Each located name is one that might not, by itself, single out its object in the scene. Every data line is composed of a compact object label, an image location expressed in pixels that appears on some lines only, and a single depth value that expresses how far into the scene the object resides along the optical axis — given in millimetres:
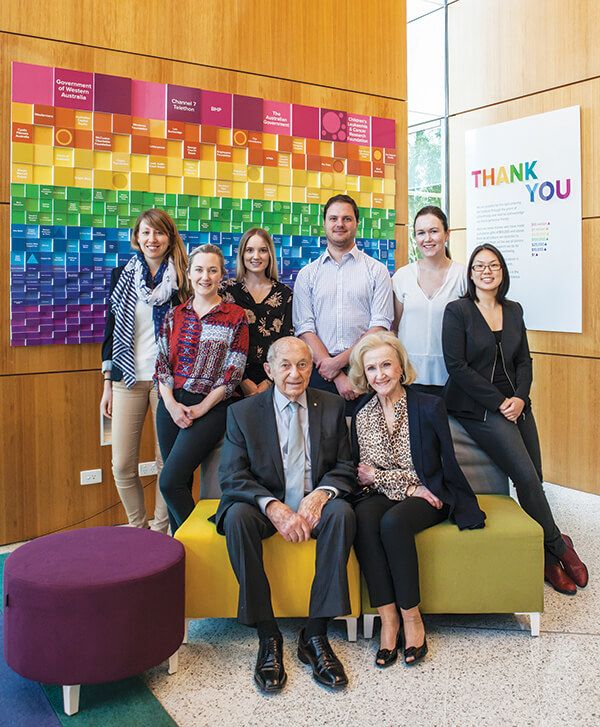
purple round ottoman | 2127
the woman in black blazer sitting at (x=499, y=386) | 3217
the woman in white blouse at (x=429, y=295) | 3561
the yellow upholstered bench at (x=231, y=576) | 2629
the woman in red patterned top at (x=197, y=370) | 3135
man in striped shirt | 3637
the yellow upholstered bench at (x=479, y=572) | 2713
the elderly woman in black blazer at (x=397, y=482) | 2600
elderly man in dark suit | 2508
